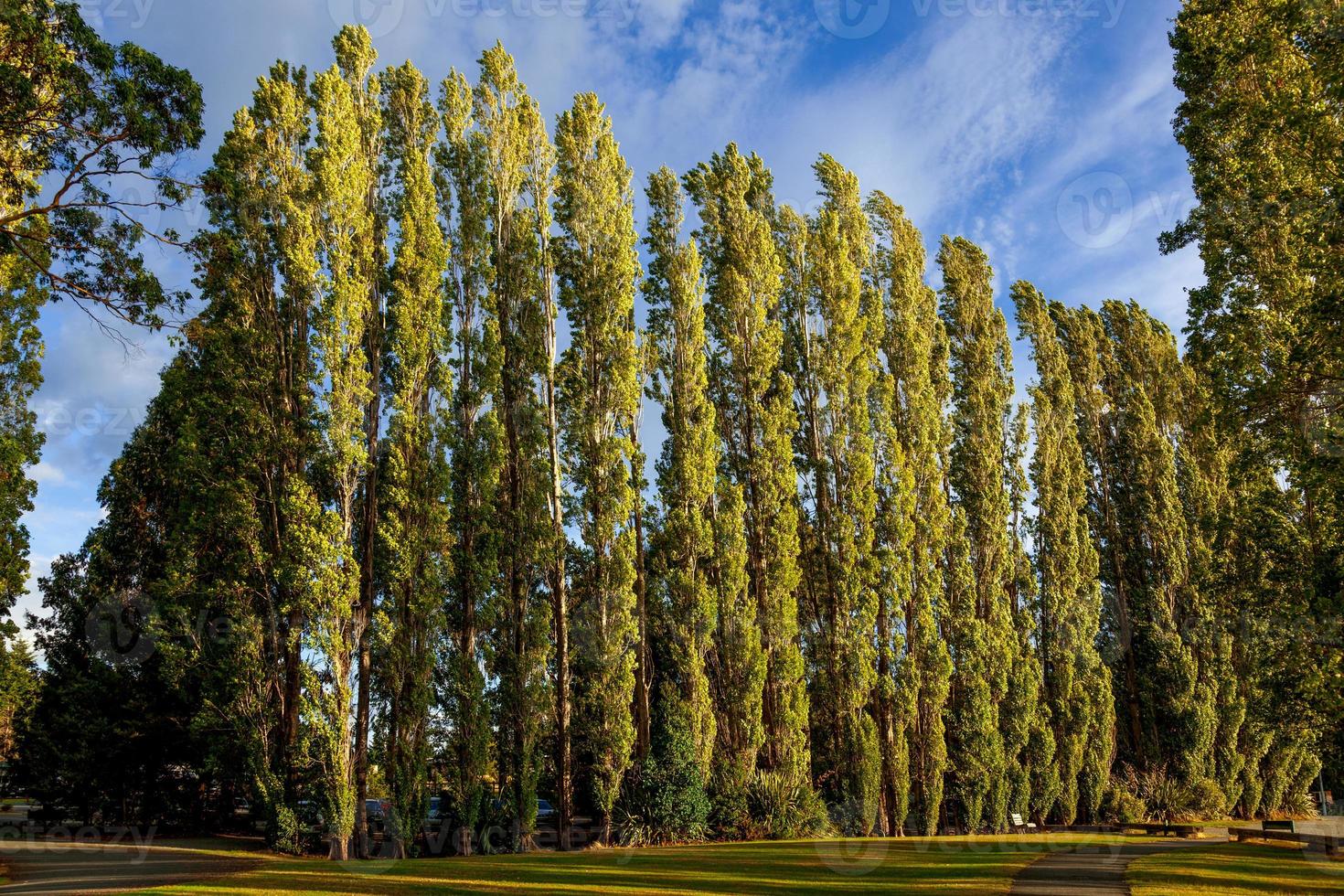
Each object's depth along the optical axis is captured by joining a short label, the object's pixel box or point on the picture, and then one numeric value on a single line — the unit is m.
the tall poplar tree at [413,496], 21.05
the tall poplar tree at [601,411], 22.75
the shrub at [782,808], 23.91
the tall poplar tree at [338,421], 19.66
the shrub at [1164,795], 35.31
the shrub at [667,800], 22.23
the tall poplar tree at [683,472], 23.98
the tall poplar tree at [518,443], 22.48
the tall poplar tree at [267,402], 20.94
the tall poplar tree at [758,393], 25.97
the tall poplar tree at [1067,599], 34.03
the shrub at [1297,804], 38.38
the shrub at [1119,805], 34.50
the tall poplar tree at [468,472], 21.64
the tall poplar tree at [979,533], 29.64
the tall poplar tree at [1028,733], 31.06
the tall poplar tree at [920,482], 27.89
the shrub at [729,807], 23.45
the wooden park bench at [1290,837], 18.36
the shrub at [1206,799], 35.41
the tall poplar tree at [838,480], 26.42
